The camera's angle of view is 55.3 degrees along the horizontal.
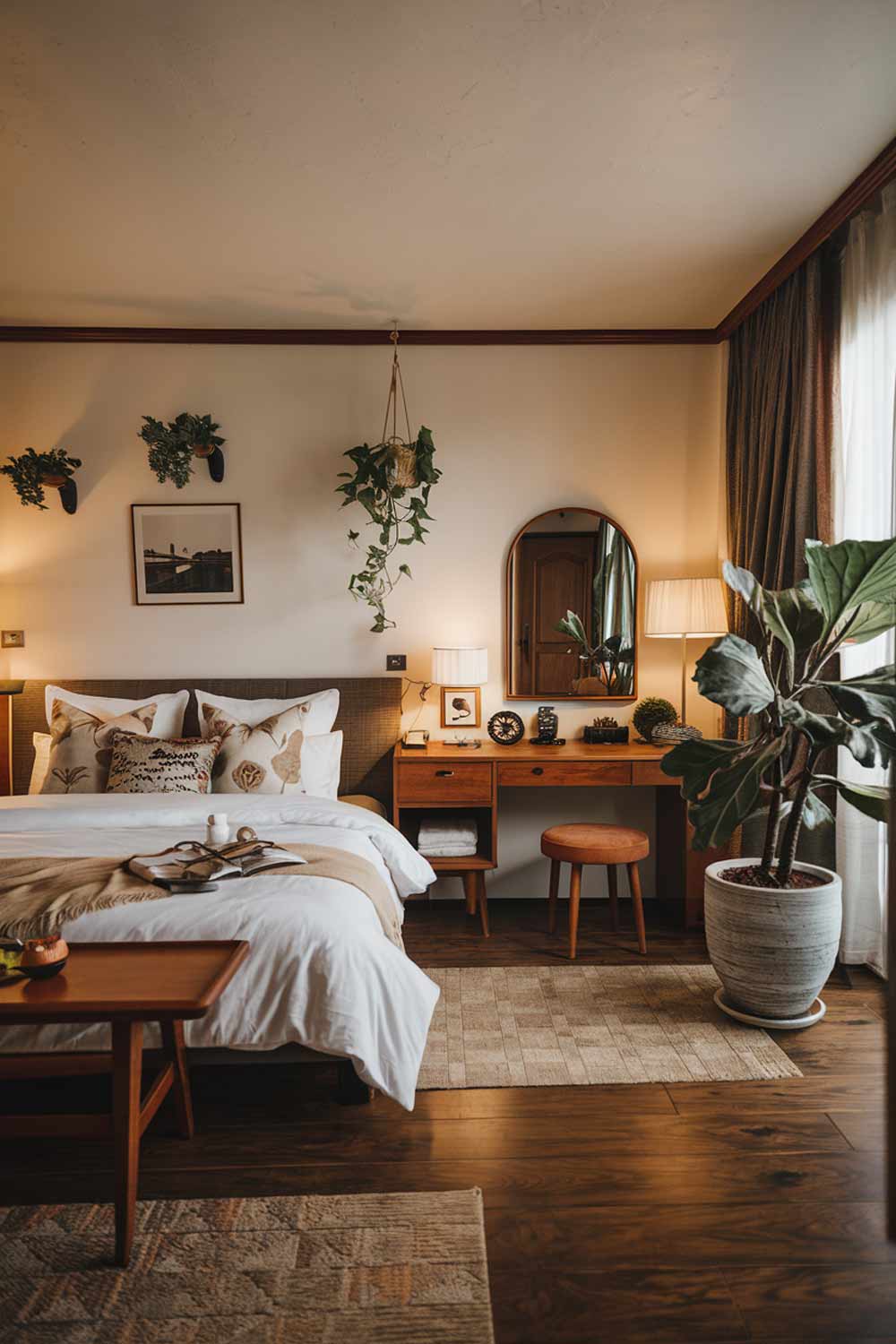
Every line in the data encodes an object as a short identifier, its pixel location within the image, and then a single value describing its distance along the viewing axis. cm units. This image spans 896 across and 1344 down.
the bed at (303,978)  215
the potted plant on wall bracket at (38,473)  382
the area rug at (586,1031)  250
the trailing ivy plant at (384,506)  384
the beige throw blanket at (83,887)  221
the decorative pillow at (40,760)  370
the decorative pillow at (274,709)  372
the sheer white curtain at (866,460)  289
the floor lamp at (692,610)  380
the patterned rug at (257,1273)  160
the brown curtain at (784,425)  320
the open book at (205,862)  237
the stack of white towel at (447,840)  370
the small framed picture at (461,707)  416
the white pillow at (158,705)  379
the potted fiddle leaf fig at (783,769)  248
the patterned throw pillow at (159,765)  334
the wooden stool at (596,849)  338
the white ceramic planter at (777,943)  266
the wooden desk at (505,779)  366
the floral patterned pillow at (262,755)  348
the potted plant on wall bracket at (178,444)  387
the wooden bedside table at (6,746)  394
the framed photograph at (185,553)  412
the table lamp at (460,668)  389
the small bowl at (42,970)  183
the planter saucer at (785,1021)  273
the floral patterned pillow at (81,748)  347
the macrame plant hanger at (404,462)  382
